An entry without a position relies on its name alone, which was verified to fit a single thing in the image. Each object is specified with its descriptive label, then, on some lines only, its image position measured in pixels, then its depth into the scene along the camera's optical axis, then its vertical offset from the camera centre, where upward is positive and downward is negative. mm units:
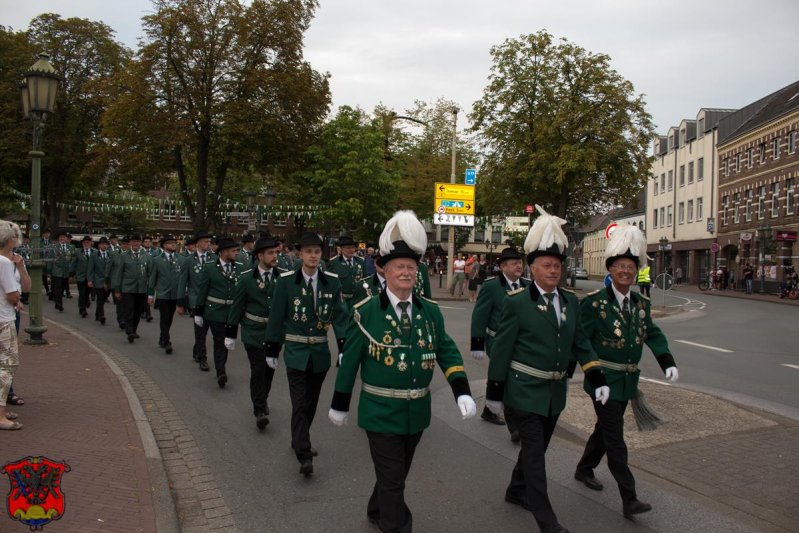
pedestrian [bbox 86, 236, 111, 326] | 16000 -543
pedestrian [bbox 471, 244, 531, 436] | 6578 -452
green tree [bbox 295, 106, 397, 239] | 38375 +4964
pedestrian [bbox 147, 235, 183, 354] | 12219 -648
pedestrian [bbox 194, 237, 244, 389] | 8961 -647
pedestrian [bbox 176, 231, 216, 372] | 10367 -392
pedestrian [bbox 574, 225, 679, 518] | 4867 -513
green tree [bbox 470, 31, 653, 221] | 32375 +6836
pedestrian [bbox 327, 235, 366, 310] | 11672 -189
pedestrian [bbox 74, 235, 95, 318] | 17484 -619
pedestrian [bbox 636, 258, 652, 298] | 24094 -570
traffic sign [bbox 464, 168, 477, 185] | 30172 +3875
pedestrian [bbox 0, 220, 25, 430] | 6027 -610
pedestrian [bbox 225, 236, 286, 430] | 7031 -672
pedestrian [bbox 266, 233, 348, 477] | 5773 -648
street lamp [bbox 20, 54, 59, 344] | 11641 +2486
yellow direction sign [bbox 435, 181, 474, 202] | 30828 +3274
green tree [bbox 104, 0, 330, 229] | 32188 +8485
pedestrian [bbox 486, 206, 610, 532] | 4445 -625
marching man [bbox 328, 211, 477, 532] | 3926 -651
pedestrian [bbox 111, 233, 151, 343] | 13164 -663
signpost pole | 30683 +644
